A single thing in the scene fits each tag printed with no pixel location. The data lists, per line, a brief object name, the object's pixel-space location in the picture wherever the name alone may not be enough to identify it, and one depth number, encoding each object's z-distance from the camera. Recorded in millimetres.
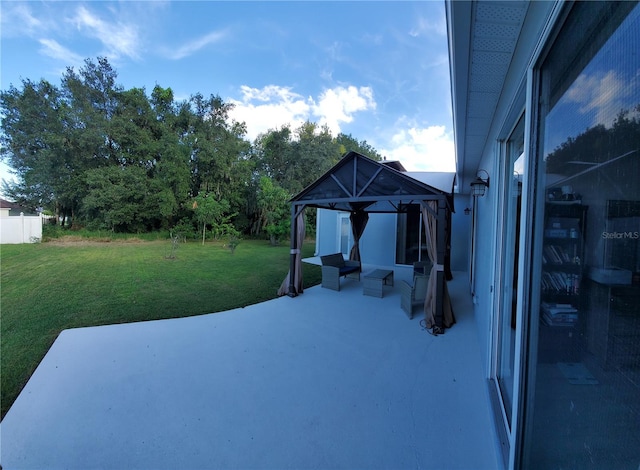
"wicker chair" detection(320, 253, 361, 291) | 6406
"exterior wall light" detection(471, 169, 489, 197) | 3841
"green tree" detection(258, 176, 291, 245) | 16734
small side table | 5868
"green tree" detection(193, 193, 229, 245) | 17016
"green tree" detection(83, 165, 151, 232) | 16656
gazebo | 4402
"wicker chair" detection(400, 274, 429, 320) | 4905
